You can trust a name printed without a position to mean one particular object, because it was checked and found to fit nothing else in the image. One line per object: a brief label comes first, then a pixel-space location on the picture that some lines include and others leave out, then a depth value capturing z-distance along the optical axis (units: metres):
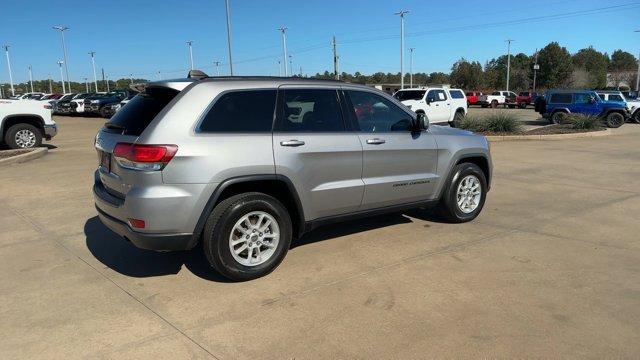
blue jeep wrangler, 21.88
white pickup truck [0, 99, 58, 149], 12.27
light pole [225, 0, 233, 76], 32.12
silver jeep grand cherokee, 3.78
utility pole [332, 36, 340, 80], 55.01
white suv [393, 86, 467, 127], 19.95
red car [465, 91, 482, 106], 49.38
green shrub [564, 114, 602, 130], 18.20
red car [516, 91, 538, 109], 45.14
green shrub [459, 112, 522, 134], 16.80
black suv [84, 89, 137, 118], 30.70
